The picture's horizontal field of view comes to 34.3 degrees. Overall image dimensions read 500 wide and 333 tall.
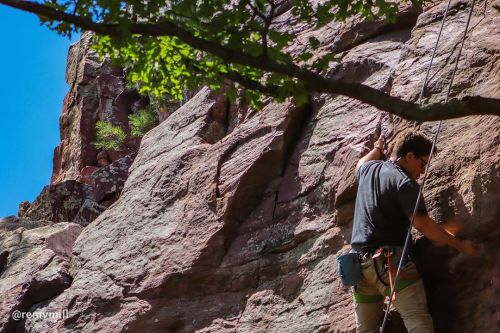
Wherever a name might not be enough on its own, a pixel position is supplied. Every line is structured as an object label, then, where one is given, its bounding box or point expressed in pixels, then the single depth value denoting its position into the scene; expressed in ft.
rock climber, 26.08
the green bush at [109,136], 84.02
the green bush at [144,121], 81.61
